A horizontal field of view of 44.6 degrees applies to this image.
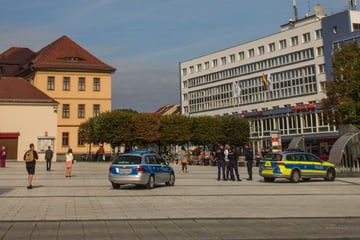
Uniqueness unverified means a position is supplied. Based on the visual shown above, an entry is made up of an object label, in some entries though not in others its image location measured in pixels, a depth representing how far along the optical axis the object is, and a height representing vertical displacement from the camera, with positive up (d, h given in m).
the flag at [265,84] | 74.49 +13.94
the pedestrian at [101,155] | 52.76 +1.88
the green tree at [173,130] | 60.12 +5.30
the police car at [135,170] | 19.03 -0.04
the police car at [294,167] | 23.62 -0.07
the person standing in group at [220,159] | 25.05 +0.47
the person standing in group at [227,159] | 24.80 +0.46
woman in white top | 27.12 +0.53
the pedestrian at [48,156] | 33.31 +1.13
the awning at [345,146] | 28.42 +1.15
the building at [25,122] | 52.78 +6.06
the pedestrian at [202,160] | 49.72 +0.87
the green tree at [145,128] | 58.56 +5.43
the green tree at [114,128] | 58.72 +5.52
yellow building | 71.12 +13.98
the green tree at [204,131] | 62.16 +5.18
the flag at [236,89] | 80.69 +14.28
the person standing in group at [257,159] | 43.86 +0.74
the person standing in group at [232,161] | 24.22 +0.34
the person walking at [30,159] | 19.41 +0.55
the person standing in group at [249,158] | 24.97 +0.49
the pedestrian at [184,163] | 32.88 +0.38
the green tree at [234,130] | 65.62 +5.53
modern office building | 73.38 +17.64
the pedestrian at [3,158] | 37.28 +1.19
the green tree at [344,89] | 35.06 +6.49
